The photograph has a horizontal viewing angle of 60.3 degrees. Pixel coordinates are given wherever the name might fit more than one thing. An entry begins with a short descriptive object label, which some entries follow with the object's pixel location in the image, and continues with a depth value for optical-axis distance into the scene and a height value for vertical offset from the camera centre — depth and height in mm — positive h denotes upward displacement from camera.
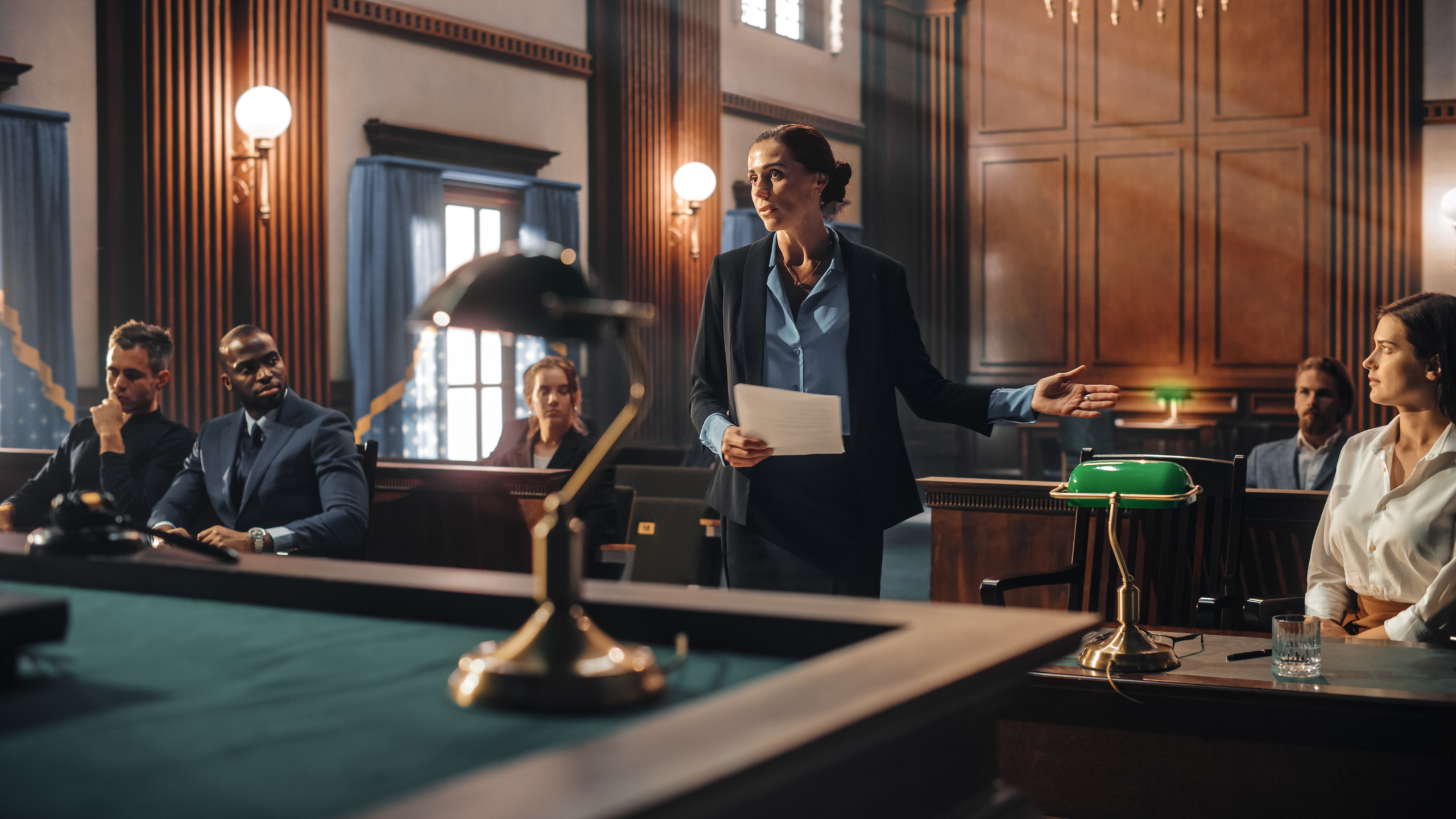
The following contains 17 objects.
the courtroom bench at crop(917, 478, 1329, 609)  3729 -481
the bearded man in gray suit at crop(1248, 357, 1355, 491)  4363 -145
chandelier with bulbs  7406 +2341
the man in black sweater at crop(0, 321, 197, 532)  3615 -157
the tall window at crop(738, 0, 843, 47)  10383 +3144
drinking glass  2113 -443
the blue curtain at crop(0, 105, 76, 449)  5422 +451
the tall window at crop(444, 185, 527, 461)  7680 +169
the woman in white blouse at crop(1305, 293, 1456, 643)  2535 -255
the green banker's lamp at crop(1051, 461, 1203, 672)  2188 -212
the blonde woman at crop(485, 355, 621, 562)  4469 -176
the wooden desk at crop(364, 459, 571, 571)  4363 -464
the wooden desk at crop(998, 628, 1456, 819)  1960 -593
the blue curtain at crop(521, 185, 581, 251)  7910 +1084
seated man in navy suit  3191 -197
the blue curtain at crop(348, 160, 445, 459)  6906 +507
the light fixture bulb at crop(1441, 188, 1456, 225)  8172 +1171
